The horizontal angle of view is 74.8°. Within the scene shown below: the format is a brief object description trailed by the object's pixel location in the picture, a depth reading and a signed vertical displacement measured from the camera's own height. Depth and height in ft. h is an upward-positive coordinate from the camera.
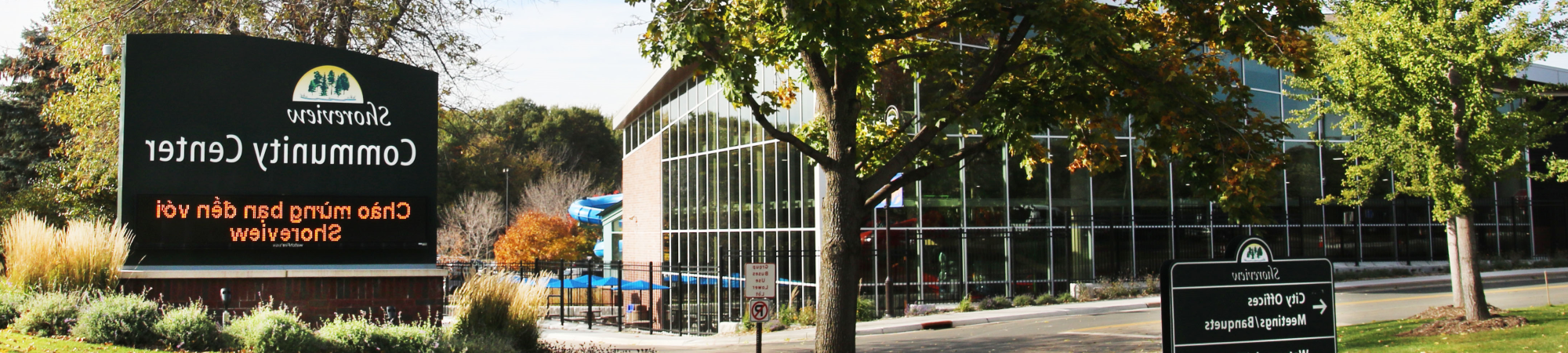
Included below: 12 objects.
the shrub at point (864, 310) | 66.03 -5.19
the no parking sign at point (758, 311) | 40.11 -3.10
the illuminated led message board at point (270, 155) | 33.30 +2.81
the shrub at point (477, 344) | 32.14 -3.46
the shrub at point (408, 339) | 30.76 -3.10
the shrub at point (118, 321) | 28.48 -2.23
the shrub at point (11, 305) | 30.01 -1.82
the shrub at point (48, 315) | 28.91 -2.06
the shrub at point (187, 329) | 29.22 -2.55
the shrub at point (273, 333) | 28.68 -2.67
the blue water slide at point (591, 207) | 135.13 +3.60
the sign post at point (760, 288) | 40.50 -2.26
